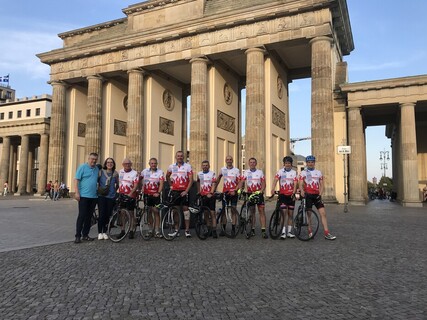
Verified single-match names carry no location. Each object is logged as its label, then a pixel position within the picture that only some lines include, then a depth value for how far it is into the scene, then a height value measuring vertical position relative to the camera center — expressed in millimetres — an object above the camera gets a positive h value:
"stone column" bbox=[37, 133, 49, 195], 35481 +1837
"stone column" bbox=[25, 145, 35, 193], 49241 +1428
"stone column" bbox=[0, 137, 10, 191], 46250 +2462
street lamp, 74125 +4781
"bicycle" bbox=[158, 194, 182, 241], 7891 -780
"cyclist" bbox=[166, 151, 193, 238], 7975 +12
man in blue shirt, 7578 -250
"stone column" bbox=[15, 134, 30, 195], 44094 +1854
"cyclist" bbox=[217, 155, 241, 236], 8227 -18
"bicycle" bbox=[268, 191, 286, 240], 8047 -898
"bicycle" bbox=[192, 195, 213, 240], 7938 -825
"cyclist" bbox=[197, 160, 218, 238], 8086 -151
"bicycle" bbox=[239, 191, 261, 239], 8055 -704
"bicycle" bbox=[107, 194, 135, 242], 7718 -763
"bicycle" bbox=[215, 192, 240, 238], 8156 -767
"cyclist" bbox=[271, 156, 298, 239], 7941 -228
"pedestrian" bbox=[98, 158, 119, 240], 7805 -276
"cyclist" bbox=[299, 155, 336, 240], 7871 -120
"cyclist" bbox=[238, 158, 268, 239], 8180 -39
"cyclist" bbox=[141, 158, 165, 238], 8016 -151
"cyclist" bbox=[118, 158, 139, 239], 7875 -67
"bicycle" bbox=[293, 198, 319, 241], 7840 -862
